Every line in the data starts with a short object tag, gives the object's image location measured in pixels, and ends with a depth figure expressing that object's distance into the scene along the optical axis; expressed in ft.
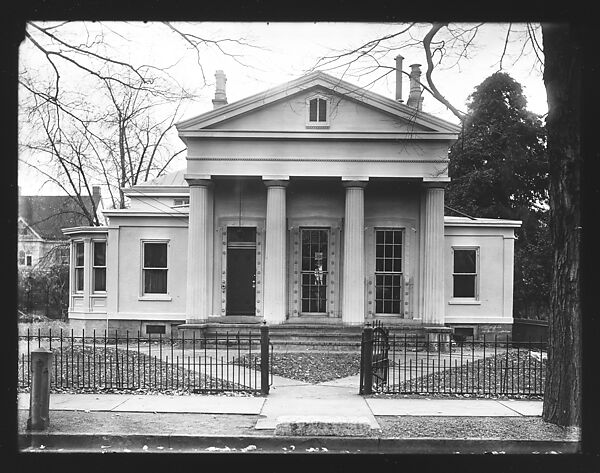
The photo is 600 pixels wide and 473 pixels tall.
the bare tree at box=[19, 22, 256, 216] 95.50
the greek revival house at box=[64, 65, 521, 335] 62.08
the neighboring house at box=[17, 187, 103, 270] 114.01
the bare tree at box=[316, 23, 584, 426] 26.99
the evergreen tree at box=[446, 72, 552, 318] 101.91
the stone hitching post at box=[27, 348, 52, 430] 27.35
